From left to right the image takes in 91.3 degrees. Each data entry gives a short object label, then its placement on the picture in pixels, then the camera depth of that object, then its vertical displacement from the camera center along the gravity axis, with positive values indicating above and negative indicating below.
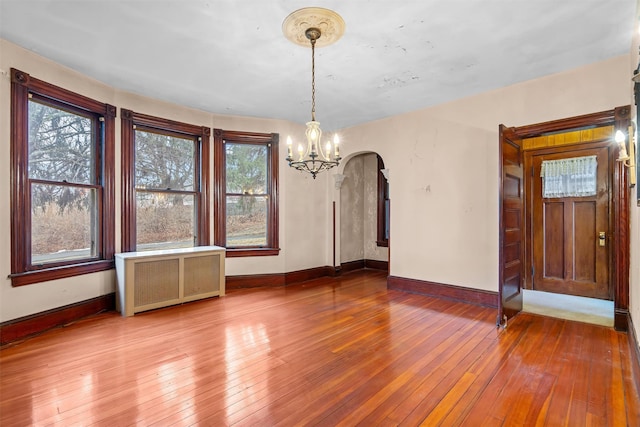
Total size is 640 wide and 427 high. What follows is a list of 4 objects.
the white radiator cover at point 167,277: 3.91 -0.84
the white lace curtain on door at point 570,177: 4.63 +0.56
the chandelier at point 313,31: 2.55 +1.62
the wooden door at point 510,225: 3.49 -0.14
